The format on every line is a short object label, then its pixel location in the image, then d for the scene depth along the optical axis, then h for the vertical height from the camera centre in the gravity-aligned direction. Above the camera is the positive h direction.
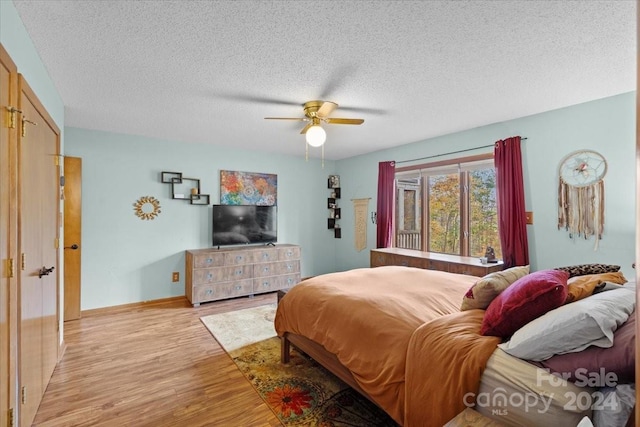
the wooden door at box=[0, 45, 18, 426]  1.45 -0.09
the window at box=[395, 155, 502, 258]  3.89 +0.12
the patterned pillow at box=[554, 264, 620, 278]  1.94 -0.36
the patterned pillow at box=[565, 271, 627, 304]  1.53 -0.38
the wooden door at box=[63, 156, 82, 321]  3.66 -0.18
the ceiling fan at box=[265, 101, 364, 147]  2.84 +0.98
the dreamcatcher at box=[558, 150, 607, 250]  2.85 +0.21
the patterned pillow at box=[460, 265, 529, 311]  1.81 -0.45
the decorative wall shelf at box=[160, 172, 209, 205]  4.49 +0.47
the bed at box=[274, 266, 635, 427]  1.22 -0.71
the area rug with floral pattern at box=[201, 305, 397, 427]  1.97 -1.30
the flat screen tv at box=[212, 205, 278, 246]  4.77 -0.11
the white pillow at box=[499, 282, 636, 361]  1.18 -0.46
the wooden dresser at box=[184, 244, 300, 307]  4.33 -0.83
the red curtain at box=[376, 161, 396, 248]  4.88 +0.20
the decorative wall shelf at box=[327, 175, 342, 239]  6.08 +0.24
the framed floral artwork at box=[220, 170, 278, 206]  4.95 +0.51
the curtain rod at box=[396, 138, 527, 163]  3.73 +0.86
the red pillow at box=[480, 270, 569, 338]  1.42 -0.43
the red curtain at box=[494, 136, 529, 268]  3.33 +0.13
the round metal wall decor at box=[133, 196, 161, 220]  4.29 +0.17
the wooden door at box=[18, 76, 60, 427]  1.73 -0.19
